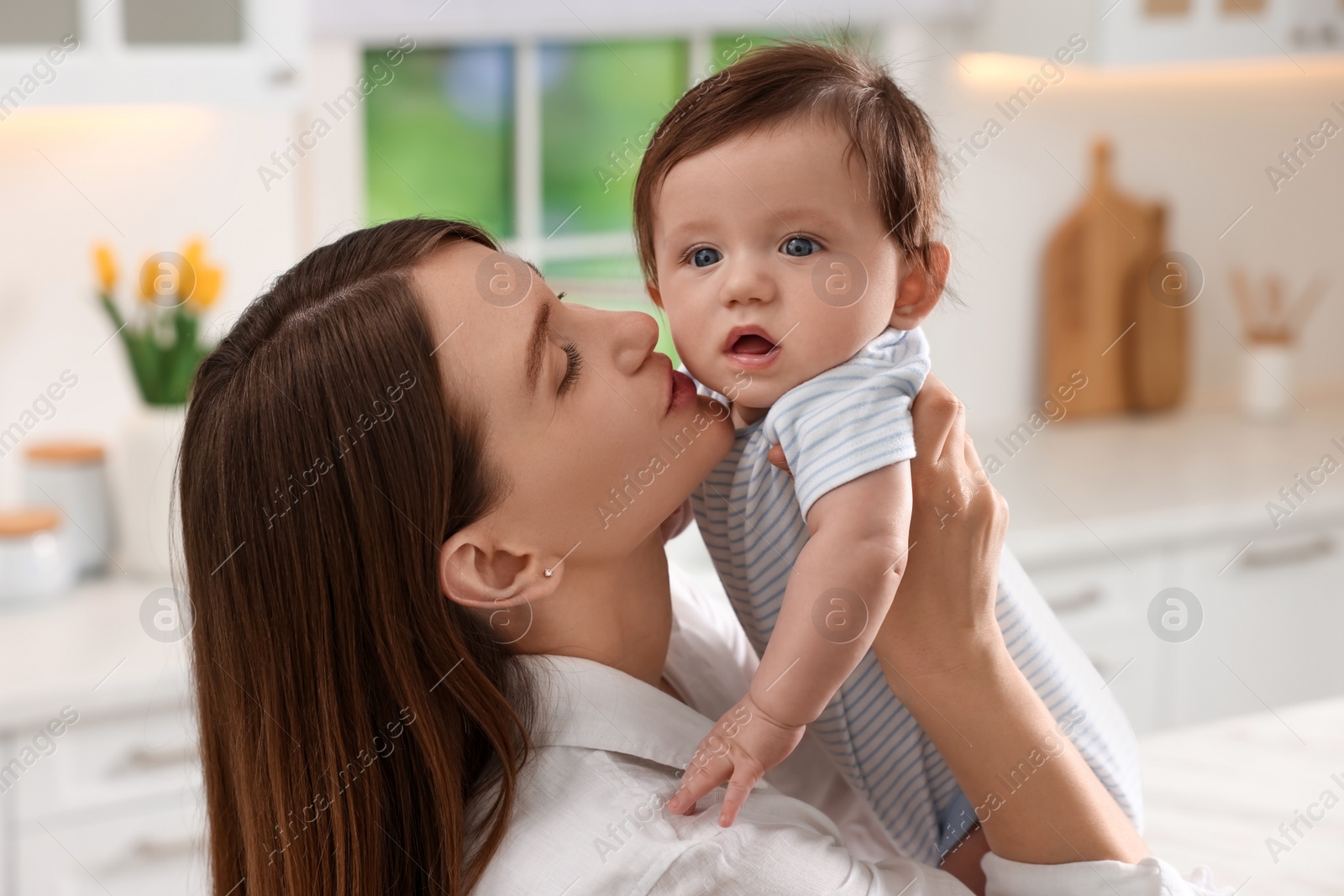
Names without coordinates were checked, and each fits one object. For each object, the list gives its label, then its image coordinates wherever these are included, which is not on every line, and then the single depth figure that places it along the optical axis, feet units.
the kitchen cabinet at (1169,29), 8.49
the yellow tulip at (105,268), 6.63
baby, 2.69
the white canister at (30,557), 6.31
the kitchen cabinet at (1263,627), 8.48
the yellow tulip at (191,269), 6.77
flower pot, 6.63
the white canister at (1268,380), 10.21
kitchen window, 8.14
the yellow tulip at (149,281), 6.73
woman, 2.77
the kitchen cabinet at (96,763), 5.51
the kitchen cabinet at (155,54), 5.90
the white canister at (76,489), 6.77
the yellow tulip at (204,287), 6.77
